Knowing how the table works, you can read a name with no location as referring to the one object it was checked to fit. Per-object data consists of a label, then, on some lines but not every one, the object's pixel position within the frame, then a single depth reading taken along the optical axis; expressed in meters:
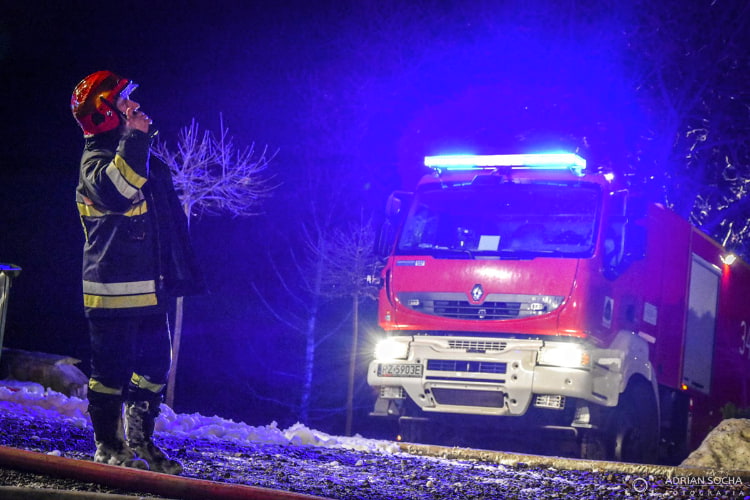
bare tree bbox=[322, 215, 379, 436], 30.56
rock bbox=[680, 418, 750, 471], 7.57
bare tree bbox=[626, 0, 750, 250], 21.41
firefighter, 4.61
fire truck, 8.75
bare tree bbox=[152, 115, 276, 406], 19.72
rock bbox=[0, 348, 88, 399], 14.75
